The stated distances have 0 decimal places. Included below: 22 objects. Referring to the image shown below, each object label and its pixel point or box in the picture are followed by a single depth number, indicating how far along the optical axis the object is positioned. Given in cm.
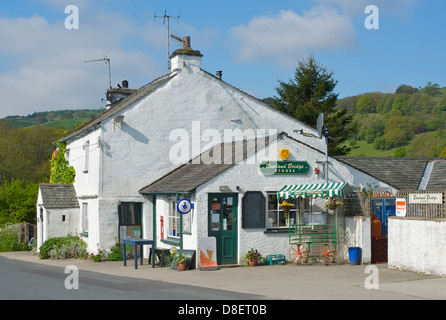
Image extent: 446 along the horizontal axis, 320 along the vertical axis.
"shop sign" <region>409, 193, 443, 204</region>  1558
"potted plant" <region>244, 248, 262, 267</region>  1864
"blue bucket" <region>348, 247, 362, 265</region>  1872
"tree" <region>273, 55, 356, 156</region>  4288
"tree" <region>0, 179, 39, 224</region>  3238
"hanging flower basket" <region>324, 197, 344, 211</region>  1897
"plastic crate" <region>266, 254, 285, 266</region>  1898
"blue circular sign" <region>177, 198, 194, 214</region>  1822
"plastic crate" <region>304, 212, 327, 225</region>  1955
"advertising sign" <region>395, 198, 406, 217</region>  1686
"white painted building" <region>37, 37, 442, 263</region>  1895
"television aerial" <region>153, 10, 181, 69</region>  2620
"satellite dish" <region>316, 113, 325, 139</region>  2006
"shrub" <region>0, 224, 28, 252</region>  2912
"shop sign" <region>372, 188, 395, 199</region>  2055
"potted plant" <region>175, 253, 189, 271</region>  1806
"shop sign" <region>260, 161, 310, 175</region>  1919
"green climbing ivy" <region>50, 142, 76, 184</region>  2662
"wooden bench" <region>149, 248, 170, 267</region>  1955
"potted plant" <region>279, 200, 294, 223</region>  1903
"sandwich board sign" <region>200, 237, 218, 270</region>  1819
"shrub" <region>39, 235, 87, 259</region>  2320
